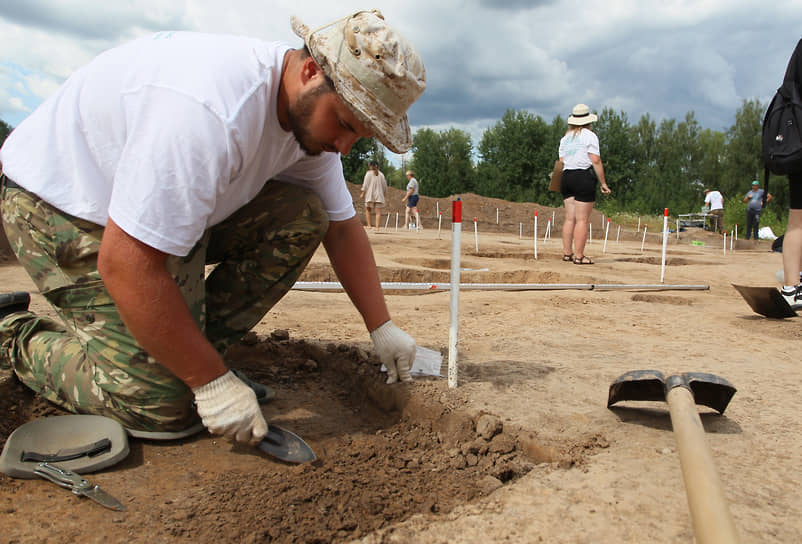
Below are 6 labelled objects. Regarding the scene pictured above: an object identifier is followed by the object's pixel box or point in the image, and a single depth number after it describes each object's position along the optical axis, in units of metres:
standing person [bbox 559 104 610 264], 6.21
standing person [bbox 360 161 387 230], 12.27
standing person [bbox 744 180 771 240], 15.88
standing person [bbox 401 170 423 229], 15.06
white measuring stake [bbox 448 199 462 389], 1.96
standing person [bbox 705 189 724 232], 19.02
